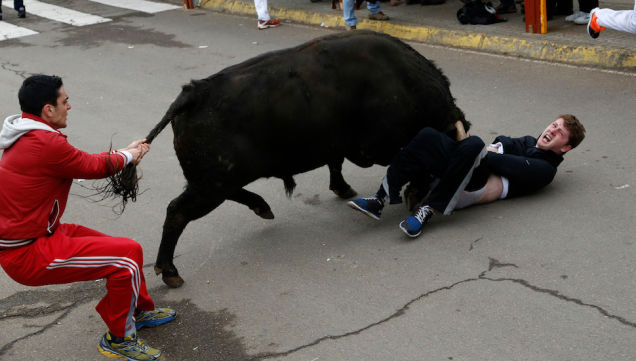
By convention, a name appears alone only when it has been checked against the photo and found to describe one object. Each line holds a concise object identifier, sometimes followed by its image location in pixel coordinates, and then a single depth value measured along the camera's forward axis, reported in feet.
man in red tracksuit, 11.71
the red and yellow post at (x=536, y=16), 28.27
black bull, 14.21
